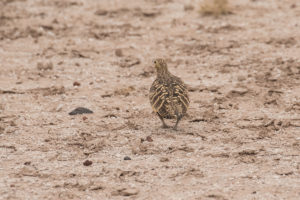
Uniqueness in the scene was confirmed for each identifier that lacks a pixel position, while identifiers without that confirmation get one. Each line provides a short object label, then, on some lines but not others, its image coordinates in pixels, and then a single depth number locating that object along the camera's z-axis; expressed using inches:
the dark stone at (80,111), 647.1
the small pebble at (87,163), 506.9
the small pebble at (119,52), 873.5
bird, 546.9
